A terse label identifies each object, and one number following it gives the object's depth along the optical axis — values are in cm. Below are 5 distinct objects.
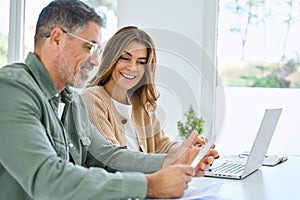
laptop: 205
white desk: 180
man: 151
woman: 219
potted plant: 233
